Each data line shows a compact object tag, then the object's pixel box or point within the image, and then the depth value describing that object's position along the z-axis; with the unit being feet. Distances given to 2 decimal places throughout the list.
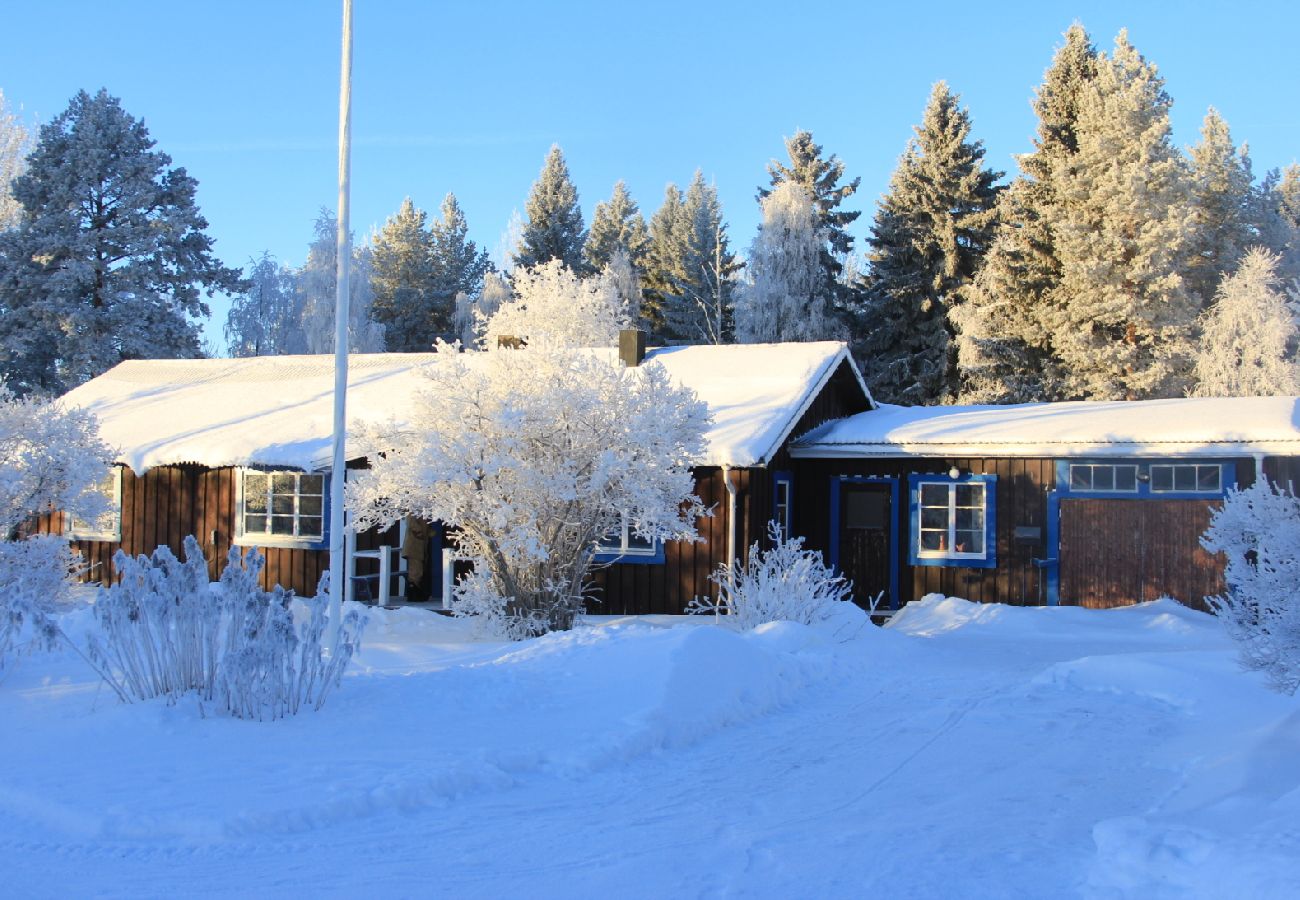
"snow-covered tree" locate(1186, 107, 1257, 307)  111.96
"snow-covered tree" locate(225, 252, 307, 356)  153.48
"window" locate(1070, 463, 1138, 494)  53.57
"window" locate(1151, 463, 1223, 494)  52.16
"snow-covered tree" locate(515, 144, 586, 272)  147.43
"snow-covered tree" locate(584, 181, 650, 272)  152.87
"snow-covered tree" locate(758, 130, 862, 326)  123.03
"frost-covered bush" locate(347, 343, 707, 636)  39.60
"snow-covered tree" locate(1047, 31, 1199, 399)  97.81
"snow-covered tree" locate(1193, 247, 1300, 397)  93.04
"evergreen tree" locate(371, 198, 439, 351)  154.30
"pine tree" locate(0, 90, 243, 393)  98.63
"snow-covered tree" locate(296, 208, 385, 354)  140.87
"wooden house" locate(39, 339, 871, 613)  52.90
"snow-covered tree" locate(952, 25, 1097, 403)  103.19
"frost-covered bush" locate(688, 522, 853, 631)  41.63
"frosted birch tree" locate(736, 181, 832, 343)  116.98
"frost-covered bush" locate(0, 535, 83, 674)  28.91
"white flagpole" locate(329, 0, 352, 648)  34.82
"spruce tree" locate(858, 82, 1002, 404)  111.45
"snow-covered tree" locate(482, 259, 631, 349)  122.31
